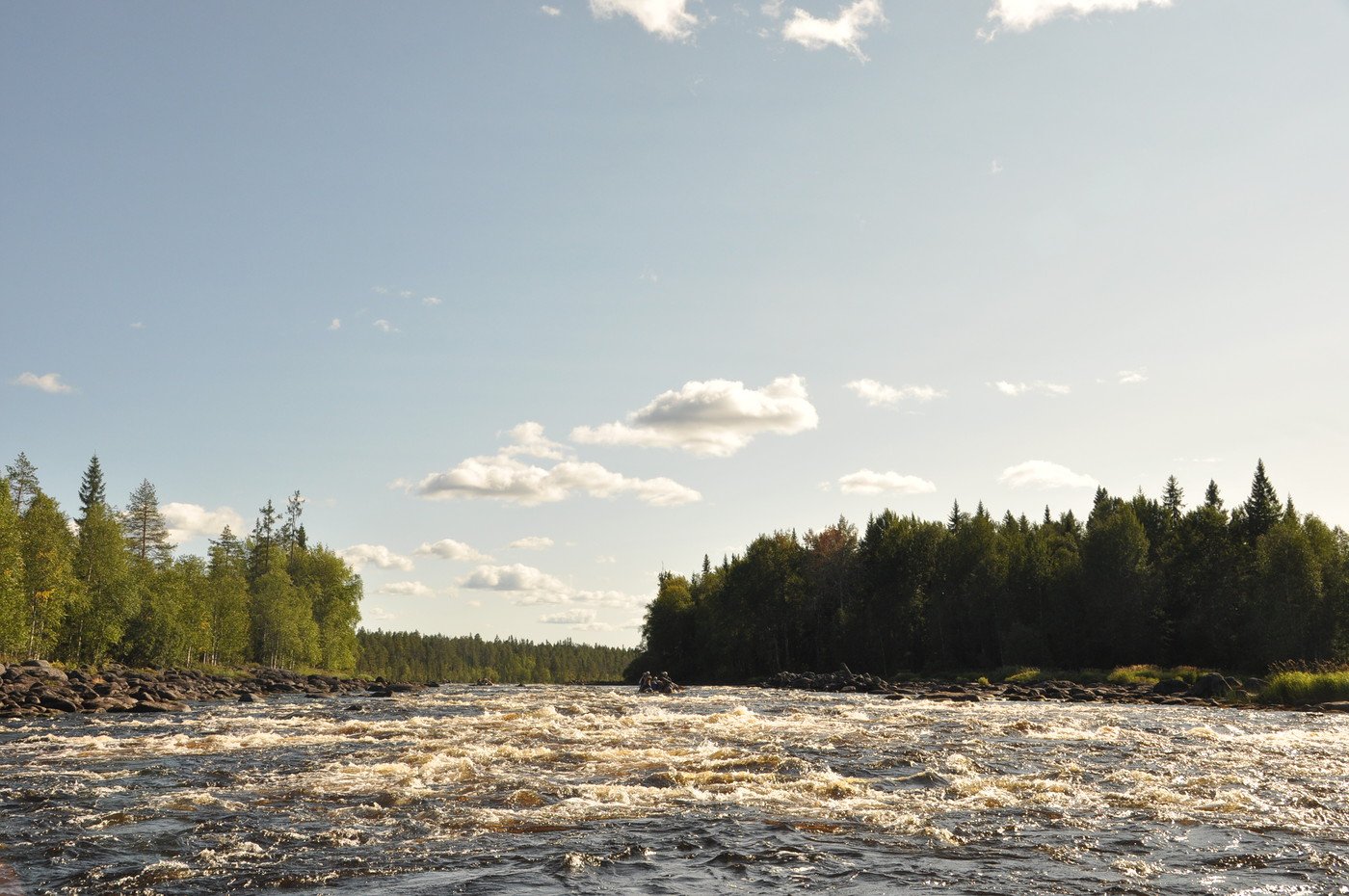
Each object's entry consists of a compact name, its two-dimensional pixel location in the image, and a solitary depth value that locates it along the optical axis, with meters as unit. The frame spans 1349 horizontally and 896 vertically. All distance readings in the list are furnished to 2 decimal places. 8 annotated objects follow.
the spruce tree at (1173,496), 127.15
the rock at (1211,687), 45.82
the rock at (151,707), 37.94
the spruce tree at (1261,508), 89.56
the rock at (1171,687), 49.48
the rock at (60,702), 36.47
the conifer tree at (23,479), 81.06
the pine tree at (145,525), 105.06
